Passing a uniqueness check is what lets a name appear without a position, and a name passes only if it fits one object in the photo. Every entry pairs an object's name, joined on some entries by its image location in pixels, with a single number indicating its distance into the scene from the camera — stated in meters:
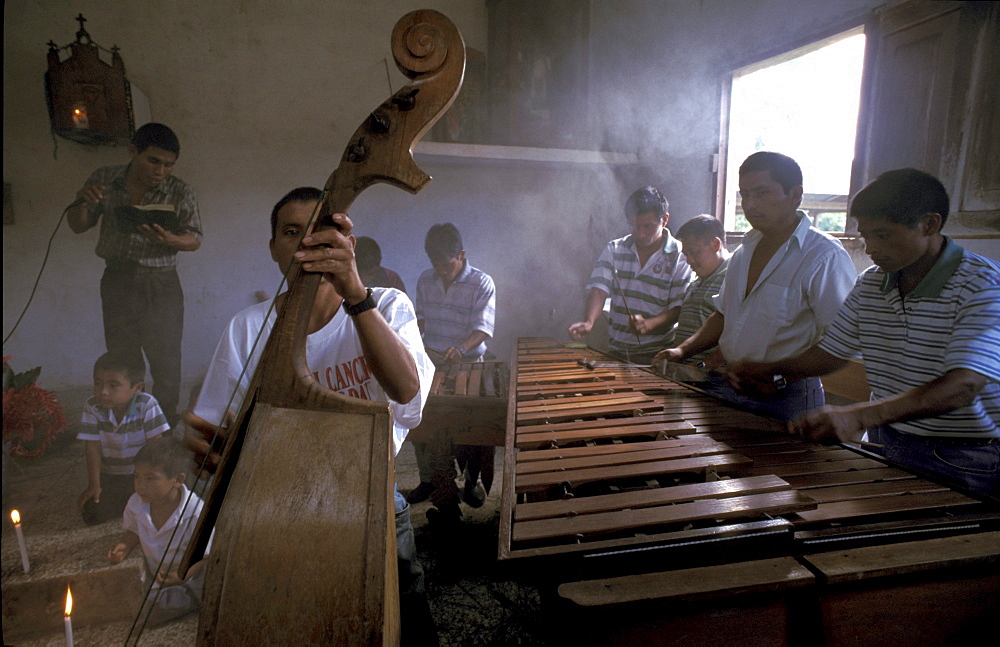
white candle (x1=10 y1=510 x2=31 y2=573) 2.62
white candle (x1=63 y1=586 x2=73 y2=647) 1.69
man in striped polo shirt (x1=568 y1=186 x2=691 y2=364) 3.86
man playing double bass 1.53
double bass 0.90
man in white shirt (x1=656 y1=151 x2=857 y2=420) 2.50
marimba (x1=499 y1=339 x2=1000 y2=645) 1.17
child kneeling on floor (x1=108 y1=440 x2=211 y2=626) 2.63
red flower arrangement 3.85
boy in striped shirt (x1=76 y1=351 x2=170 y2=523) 3.46
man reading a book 4.09
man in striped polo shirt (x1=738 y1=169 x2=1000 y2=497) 1.71
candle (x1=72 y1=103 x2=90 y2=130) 4.25
